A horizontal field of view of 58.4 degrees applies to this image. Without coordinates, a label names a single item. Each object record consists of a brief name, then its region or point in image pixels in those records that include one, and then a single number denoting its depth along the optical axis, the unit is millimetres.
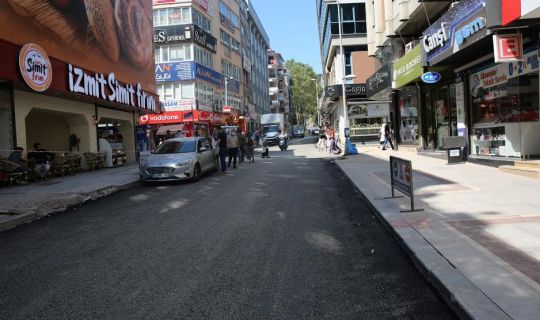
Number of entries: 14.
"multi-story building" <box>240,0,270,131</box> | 70062
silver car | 14719
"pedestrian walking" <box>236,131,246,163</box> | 23341
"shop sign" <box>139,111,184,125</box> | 42031
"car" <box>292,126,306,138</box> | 87250
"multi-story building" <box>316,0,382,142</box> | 43656
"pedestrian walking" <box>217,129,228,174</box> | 18094
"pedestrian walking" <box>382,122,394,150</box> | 27547
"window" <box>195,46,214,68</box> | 44875
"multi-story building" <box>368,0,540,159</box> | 11039
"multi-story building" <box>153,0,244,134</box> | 43469
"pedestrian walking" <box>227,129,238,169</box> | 20328
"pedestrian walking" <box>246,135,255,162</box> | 24312
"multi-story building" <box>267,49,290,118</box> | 113375
